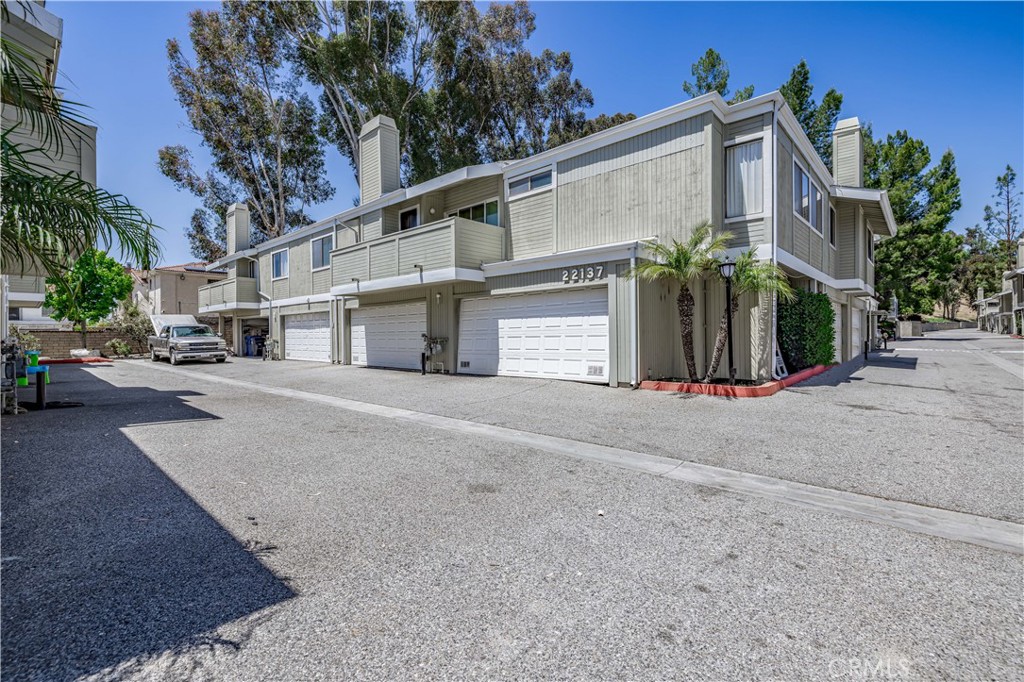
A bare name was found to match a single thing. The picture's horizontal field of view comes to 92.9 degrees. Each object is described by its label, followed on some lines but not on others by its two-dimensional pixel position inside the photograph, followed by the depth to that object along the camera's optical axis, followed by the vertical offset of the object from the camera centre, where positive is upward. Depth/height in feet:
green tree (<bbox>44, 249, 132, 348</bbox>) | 82.02 +8.26
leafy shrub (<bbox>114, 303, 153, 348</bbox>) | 85.51 +1.84
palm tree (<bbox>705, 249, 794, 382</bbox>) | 30.53 +3.39
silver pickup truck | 64.23 -0.47
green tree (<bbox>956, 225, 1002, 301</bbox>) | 176.87 +25.75
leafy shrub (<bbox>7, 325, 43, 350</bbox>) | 63.78 +0.17
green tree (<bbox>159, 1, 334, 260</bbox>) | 83.05 +38.84
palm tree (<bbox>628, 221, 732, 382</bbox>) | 31.42 +4.51
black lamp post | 30.58 +3.36
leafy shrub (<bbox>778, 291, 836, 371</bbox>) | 36.99 +0.36
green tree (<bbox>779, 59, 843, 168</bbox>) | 87.71 +41.36
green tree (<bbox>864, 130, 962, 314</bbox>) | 92.89 +23.30
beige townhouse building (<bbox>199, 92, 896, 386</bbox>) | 34.37 +8.24
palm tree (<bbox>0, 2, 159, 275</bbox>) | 12.99 +3.89
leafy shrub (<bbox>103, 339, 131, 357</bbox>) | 81.41 -1.26
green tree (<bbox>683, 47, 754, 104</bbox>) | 90.89 +49.02
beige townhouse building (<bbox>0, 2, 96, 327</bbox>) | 19.66 +12.80
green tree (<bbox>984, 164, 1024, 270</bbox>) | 161.58 +40.25
